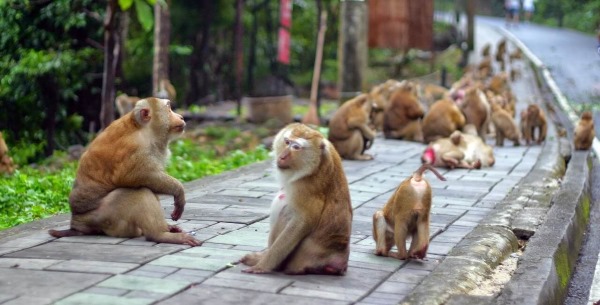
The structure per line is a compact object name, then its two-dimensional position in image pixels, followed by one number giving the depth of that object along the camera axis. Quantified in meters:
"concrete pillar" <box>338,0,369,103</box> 17.47
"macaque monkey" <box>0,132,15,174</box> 11.97
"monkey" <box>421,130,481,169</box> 12.49
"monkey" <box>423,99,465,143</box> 14.87
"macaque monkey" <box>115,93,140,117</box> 15.19
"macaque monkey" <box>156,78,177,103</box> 15.77
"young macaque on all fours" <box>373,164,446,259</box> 6.82
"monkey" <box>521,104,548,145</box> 15.58
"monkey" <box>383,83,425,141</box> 15.63
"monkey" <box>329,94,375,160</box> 13.17
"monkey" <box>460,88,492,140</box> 15.26
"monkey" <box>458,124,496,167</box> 12.61
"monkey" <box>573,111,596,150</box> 14.30
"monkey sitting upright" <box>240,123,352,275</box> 6.06
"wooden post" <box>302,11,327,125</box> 17.31
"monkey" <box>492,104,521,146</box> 15.31
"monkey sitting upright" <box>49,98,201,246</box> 6.96
